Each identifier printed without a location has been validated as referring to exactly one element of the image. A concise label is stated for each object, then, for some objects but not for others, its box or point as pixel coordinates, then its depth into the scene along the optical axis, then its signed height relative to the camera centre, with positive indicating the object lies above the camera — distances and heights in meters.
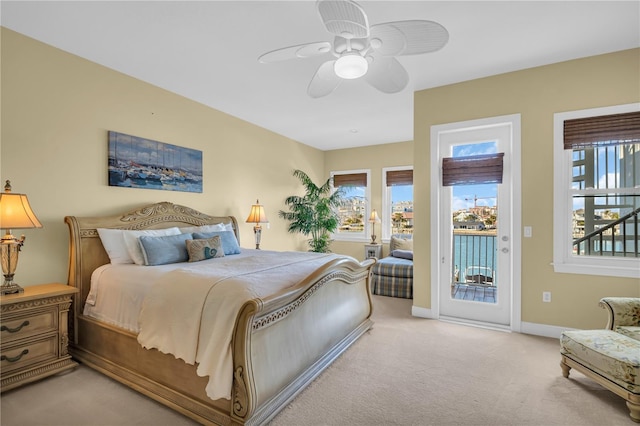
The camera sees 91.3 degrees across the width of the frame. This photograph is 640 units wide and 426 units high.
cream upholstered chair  2.39 -0.76
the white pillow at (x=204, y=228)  3.62 -0.17
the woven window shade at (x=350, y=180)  6.73 +0.77
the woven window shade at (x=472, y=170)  3.57 +0.53
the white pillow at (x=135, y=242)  2.90 -0.27
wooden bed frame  1.77 -0.95
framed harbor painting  3.30 +0.58
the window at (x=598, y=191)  2.99 +0.24
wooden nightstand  2.23 -0.92
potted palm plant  5.97 +0.01
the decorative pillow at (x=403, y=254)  5.37 -0.68
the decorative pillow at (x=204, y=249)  3.12 -0.35
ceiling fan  1.65 +1.04
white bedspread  1.77 -0.60
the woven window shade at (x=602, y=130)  2.94 +0.83
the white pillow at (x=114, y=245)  2.95 -0.30
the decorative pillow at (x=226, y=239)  3.55 -0.30
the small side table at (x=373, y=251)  6.22 -0.72
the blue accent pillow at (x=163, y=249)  2.88 -0.34
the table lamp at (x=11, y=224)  2.25 -0.08
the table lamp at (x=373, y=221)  6.29 -0.13
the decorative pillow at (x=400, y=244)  5.69 -0.53
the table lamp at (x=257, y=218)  4.63 -0.05
